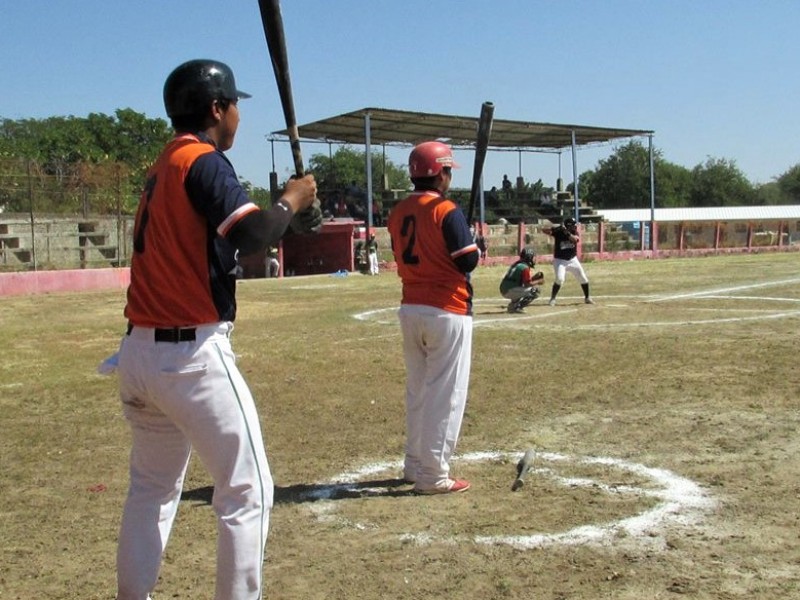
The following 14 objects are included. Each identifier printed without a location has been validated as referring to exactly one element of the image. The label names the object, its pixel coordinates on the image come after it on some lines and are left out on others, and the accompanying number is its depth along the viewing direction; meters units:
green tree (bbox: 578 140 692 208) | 113.56
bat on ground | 5.68
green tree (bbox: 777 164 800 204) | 120.76
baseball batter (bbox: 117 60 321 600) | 3.28
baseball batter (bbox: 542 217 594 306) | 17.84
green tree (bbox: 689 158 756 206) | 118.06
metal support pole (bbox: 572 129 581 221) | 48.20
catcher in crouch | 16.28
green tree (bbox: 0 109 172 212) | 31.19
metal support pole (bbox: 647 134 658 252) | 47.84
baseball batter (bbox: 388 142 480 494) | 5.71
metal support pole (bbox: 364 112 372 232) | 38.17
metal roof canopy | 41.16
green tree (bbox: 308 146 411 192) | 85.19
